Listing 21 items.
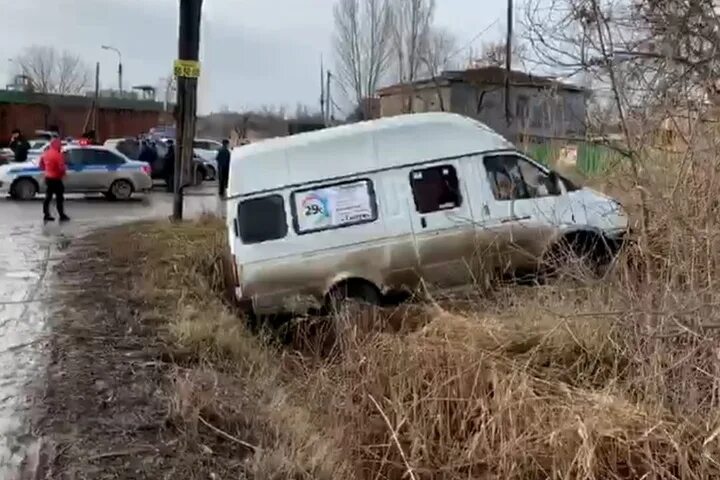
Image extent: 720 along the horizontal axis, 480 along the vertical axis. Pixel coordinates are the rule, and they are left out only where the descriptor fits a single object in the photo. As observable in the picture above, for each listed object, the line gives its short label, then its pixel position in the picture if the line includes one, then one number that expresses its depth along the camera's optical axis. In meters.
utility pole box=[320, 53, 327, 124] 69.75
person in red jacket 17.19
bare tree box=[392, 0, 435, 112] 46.28
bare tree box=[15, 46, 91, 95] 78.89
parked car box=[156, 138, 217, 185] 31.05
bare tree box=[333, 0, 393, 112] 52.06
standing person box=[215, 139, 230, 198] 24.59
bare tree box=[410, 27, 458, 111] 43.43
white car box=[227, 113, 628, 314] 9.64
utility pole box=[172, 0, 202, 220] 16.09
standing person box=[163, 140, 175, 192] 29.40
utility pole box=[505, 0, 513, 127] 25.64
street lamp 80.71
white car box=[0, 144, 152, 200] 23.72
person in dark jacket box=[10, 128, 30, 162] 29.09
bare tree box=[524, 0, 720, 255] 6.37
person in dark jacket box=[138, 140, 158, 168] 30.48
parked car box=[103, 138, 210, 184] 30.66
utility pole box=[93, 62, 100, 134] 59.53
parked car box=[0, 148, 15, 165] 31.12
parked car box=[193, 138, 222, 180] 34.69
